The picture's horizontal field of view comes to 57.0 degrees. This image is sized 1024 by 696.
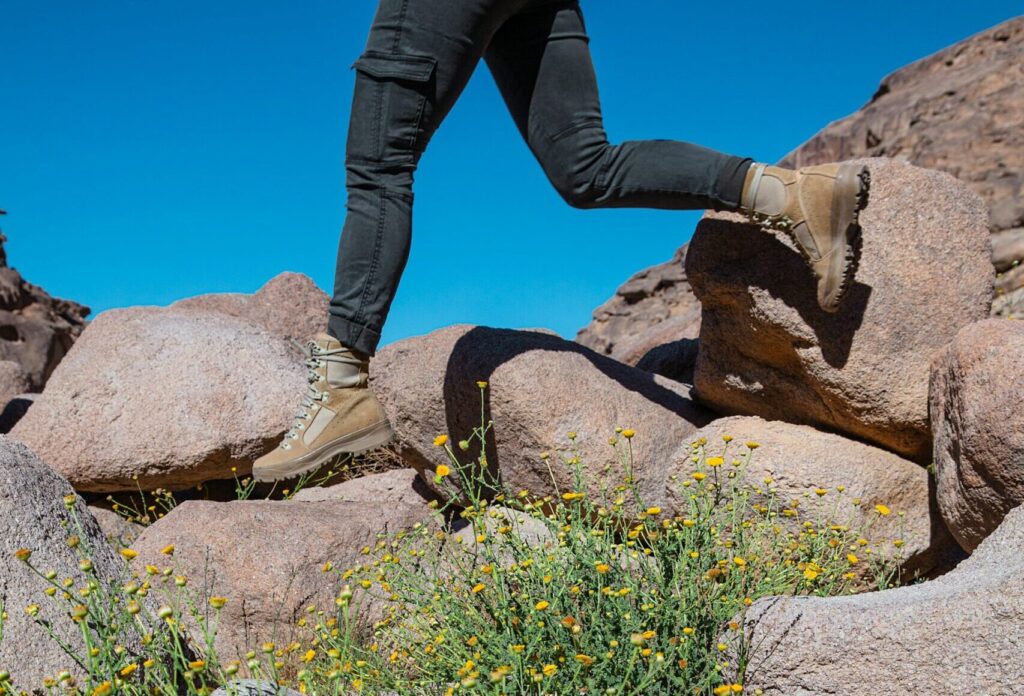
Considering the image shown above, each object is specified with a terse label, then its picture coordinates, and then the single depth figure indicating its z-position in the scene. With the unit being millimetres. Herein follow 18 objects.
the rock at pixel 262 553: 2945
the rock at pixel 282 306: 5354
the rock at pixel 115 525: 4133
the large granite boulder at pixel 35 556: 2088
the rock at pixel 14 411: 5555
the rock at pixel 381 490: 4023
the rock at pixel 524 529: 3020
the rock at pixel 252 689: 1782
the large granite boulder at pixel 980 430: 2480
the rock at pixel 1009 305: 5602
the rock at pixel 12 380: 6363
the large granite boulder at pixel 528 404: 3240
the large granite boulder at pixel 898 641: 1798
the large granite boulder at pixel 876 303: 3092
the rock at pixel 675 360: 4711
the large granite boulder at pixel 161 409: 4066
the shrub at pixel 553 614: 1858
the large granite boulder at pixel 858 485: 3068
